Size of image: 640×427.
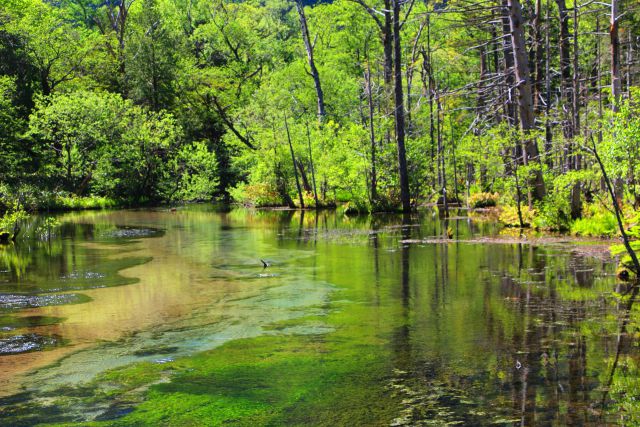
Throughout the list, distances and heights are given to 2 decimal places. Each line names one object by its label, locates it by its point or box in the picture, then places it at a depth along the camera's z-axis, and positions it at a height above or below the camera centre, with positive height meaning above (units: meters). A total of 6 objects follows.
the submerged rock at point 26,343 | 8.36 -1.66
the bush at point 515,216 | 20.25 -0.51
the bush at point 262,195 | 38.81 +0.73
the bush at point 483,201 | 32.03 +0.00
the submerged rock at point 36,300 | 11.33 -1.50
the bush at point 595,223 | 16.36 -0.65
